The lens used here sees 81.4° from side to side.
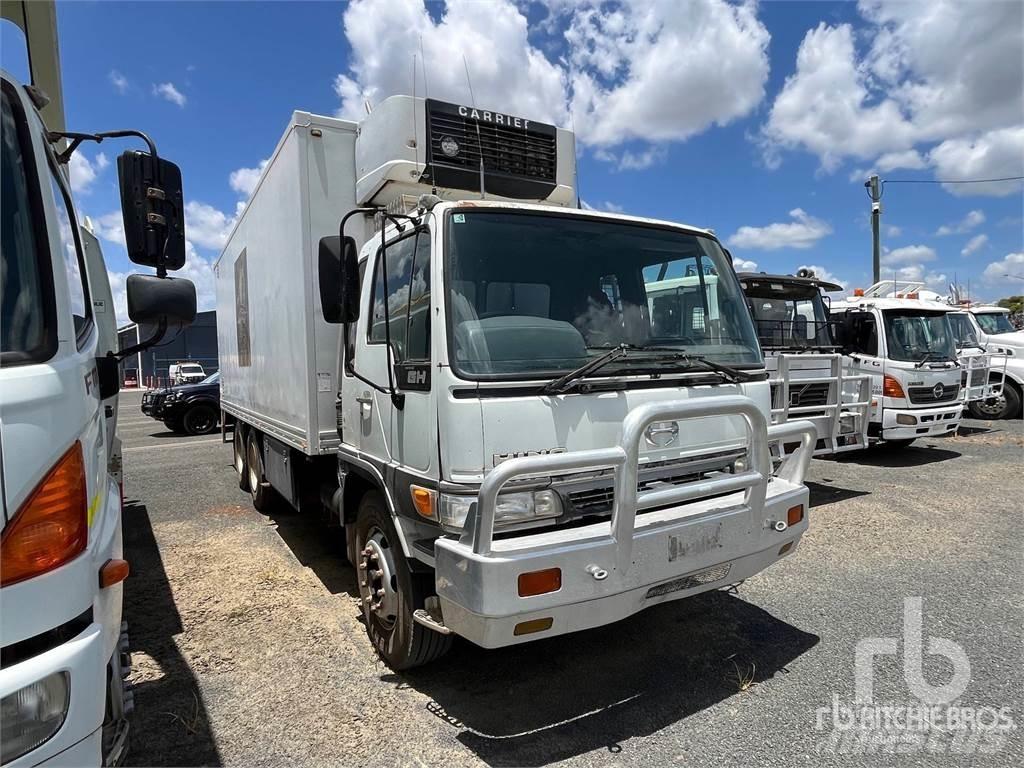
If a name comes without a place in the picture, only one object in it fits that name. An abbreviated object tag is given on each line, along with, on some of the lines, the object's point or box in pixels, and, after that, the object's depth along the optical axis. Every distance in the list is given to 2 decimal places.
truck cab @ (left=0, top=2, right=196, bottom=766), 1.40
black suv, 13.75
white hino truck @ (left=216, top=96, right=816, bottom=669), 2.39
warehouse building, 37.92
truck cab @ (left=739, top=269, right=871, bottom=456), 6.61
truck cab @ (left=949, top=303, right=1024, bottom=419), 12.11
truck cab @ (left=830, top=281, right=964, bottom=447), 8.20
